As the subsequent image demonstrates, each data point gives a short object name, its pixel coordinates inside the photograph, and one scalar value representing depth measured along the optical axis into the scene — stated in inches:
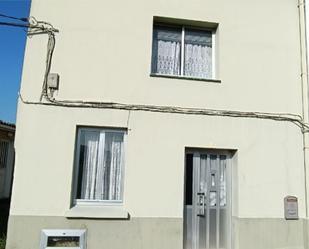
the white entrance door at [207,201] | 265.9
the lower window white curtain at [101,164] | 256.2
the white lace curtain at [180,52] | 286.7
